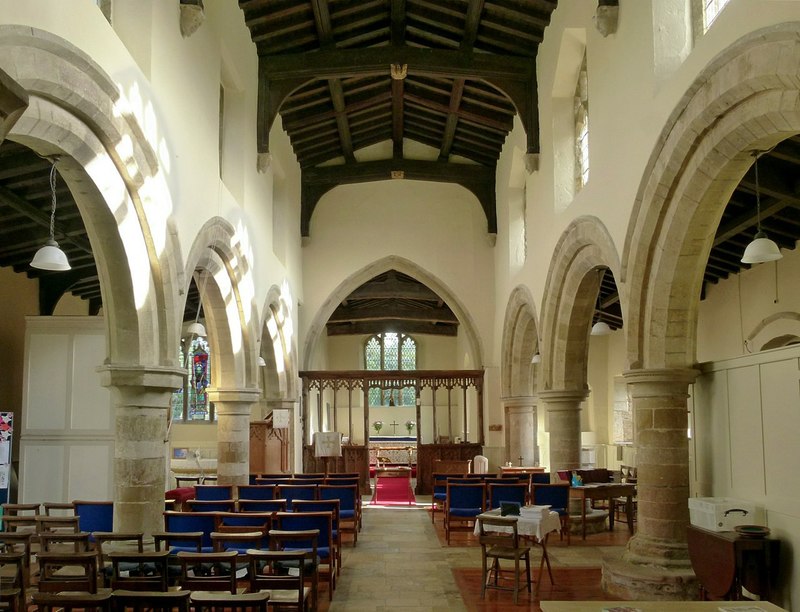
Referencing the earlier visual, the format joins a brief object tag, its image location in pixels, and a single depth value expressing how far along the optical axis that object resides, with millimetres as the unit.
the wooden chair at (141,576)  5070
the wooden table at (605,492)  9852
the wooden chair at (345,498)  9398
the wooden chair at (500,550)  6664
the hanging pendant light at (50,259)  6543
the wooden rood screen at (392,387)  16000
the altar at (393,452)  20542
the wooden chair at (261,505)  7734
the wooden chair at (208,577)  4965
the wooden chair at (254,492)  9211
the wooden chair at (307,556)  5859
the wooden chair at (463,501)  9609
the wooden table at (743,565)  5488
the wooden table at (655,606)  4020
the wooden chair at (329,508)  7871
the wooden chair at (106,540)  5875
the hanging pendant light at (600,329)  11637
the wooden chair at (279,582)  5035
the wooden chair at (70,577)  5035
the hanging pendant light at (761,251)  6637
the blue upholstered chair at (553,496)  9258
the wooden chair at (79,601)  4152
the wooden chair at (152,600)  4117
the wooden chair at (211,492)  9039
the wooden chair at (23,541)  5842
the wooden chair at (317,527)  6836
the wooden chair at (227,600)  4219
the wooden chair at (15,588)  5012
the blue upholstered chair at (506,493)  9258
